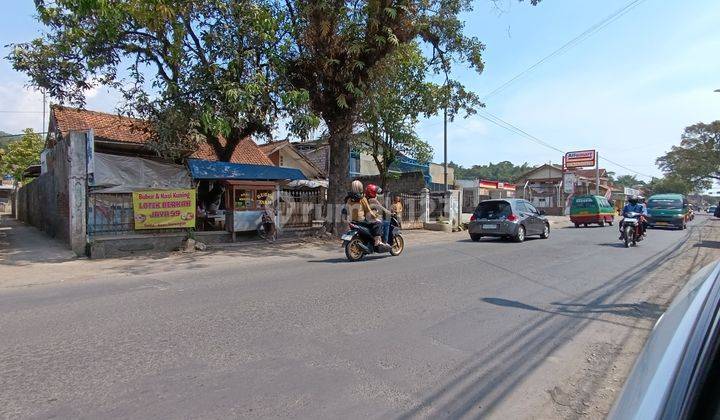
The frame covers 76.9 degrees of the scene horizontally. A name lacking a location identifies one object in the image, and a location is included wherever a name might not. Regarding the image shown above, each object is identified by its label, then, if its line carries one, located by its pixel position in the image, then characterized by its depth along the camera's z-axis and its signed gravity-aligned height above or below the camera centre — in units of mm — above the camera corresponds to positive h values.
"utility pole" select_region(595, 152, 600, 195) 47547 +4015
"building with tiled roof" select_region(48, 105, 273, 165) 21422 +3761
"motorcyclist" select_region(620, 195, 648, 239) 14492 -86
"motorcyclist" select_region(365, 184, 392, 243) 11039 -147
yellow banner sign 13648 -191
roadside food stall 15844 +527
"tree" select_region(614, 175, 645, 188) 120525 +6480
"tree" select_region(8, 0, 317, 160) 13008 +4273
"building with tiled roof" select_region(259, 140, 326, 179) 31881 +3284
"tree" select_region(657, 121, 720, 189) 51281 +5969
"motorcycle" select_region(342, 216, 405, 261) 10719 -931
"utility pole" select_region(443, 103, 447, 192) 22709 +3035
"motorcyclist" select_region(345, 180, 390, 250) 10906 -232
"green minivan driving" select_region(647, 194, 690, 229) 22484 -330
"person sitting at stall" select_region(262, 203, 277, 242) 16312 -751
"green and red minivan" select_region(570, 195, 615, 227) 26112 -399
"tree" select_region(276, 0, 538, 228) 14234 +5138
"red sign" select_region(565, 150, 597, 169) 49562 +5064
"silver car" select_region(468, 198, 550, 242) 15570 -570
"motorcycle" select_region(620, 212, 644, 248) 13875 -727
